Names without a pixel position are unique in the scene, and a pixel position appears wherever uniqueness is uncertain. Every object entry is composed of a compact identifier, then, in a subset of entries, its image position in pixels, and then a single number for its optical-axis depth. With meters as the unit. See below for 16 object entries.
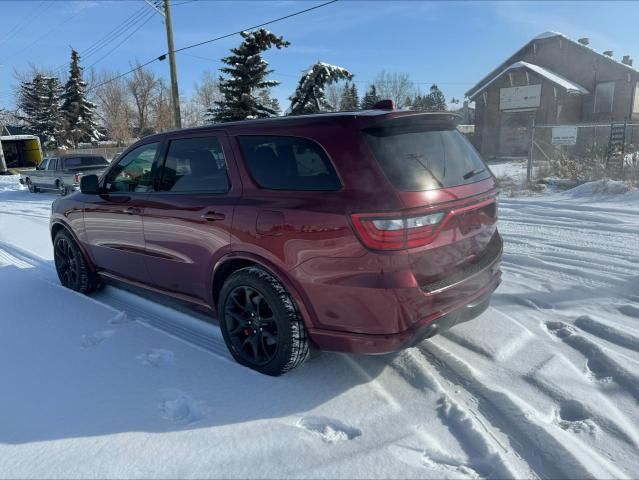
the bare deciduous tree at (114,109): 53.09
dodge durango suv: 2.51
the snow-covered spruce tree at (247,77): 25.49
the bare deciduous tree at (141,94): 59.20
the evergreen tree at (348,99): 58.39
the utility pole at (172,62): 19.66
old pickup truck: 15.12
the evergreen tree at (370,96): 55.85
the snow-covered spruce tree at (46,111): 42.69
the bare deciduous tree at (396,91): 60.47
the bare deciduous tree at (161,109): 53.91
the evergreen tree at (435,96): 86.06
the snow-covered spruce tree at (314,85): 25.81
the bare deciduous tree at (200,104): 60.97
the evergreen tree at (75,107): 42.16
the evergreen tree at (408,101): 66.51
